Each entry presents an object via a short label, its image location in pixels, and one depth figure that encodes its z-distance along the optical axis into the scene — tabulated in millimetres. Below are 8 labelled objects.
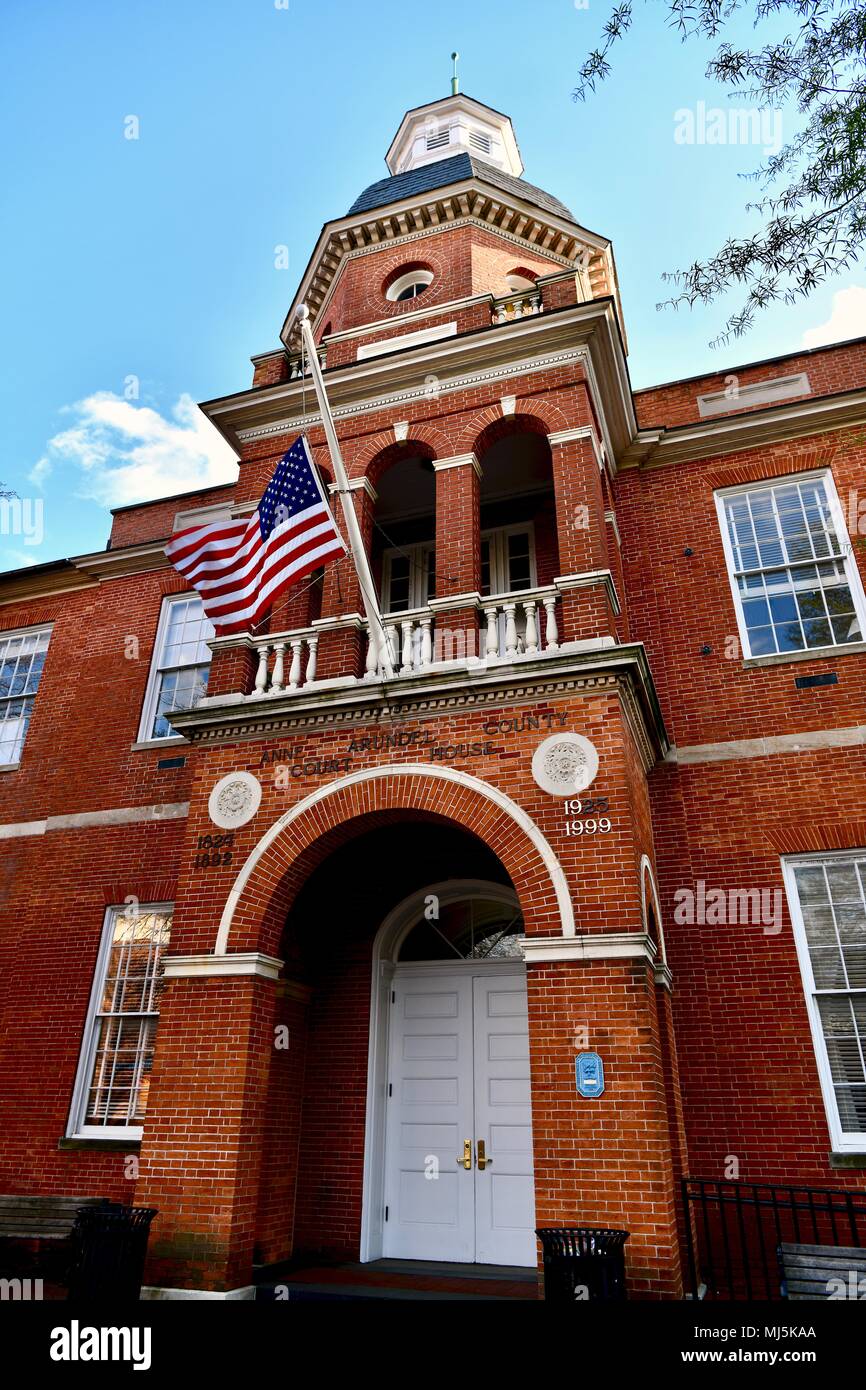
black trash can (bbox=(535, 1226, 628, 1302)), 6008
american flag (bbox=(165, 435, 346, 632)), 8516
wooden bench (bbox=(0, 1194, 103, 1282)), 9523
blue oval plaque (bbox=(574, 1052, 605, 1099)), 6824
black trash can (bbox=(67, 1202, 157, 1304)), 6992
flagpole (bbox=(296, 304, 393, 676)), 8688
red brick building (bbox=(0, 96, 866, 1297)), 7668
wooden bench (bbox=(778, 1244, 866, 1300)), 6758
